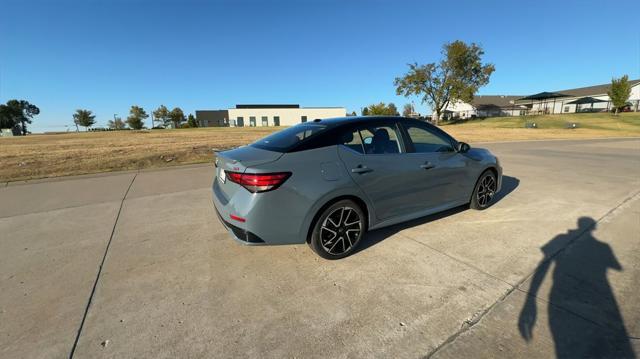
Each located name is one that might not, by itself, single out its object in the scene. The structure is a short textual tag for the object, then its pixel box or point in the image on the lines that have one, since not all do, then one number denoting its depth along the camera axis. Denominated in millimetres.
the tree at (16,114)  93500
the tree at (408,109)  95062
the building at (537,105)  59144
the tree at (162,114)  81562
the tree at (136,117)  75625
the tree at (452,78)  50688
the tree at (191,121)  81188
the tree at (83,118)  88500
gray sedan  2734
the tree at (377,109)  60300
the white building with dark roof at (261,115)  82375
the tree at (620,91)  43594
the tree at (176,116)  81562
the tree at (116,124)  97875
